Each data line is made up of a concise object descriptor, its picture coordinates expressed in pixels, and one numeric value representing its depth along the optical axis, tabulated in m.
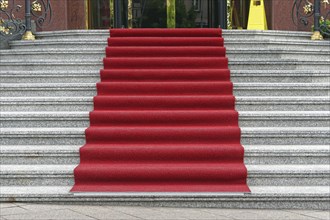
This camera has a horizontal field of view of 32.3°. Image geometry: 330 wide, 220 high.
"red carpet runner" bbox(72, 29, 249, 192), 5.47
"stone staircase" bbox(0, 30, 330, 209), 5.22
